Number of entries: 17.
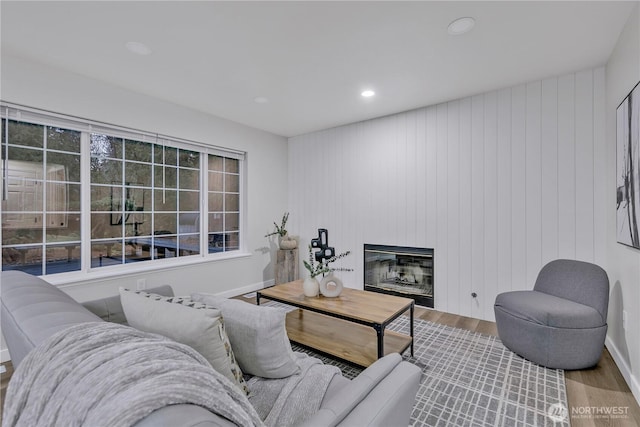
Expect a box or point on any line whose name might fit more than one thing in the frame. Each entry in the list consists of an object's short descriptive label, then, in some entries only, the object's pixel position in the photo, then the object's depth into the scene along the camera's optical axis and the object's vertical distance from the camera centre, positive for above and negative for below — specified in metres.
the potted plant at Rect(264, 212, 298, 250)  4.41 -0.37
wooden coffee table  2.05 -0.99
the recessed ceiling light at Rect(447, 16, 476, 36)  1.93 +1.29
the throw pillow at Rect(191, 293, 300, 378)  1.26 -0.56
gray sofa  0.88 -0.61
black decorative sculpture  2.91 -0.39
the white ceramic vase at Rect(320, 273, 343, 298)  2.54 -0.65
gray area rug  1.69 -1.18
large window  2.51 +0.17
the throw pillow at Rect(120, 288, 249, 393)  1.03 -0.41
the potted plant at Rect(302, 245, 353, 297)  2.55 -0.60
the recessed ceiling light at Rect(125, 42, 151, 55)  2.19 +1.28
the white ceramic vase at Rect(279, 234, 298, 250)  4.40 -0.45
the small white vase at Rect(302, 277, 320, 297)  2.55 -0.66
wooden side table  4.39 -0.81
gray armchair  2.08 -0.79
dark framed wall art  1.80 +0.30
